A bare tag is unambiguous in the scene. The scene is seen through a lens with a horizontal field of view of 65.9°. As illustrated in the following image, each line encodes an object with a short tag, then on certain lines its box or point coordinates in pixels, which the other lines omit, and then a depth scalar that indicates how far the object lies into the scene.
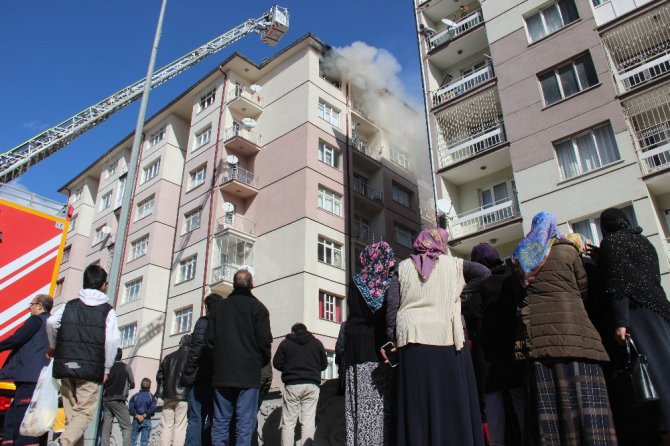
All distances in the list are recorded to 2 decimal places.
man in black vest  5.34
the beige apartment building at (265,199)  30.81
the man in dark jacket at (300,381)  7.28
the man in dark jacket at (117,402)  10.14
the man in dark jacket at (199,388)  6.79
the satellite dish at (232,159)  33.93
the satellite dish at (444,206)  21.69
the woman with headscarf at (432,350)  4.14
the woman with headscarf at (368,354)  5.18
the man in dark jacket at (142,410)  11.74
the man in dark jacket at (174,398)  8.37
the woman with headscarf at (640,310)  3.92
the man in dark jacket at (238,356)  5.84
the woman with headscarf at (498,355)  4.56
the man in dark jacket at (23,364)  6.30
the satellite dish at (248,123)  35.81
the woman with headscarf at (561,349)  3.76
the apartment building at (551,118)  17.14
